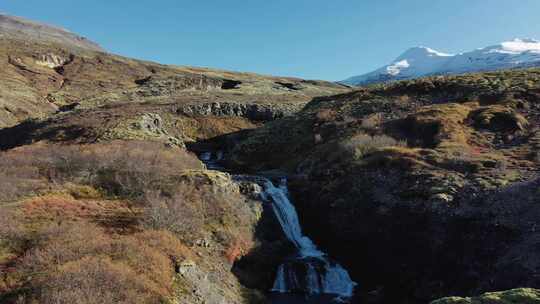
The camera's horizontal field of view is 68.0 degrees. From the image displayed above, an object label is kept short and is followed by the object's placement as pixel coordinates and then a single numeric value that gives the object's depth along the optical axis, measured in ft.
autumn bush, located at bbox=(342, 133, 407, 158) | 119.44
